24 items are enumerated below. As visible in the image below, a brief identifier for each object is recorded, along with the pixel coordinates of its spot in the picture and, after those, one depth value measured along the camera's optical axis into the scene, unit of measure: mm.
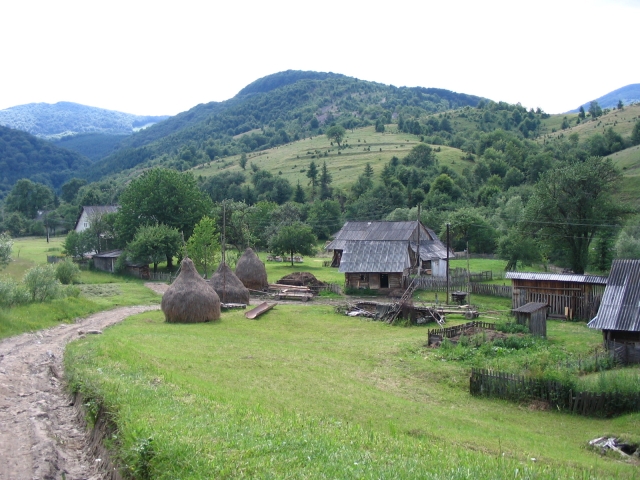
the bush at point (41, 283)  32000
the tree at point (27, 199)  125969
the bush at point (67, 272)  48688
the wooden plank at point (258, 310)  34606
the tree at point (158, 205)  60844
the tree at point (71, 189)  148750
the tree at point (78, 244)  66312
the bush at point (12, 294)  29406
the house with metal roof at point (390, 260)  46438
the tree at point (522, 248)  47812
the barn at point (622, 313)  23344
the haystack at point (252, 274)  46938
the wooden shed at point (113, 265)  56875
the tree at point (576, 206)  43844
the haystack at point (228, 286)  39531
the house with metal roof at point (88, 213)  81044
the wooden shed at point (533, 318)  28328
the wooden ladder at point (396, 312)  34125
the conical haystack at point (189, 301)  32500
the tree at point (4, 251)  46312
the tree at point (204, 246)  50875
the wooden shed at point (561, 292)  33594
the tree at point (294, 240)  63000
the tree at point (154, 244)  54344
